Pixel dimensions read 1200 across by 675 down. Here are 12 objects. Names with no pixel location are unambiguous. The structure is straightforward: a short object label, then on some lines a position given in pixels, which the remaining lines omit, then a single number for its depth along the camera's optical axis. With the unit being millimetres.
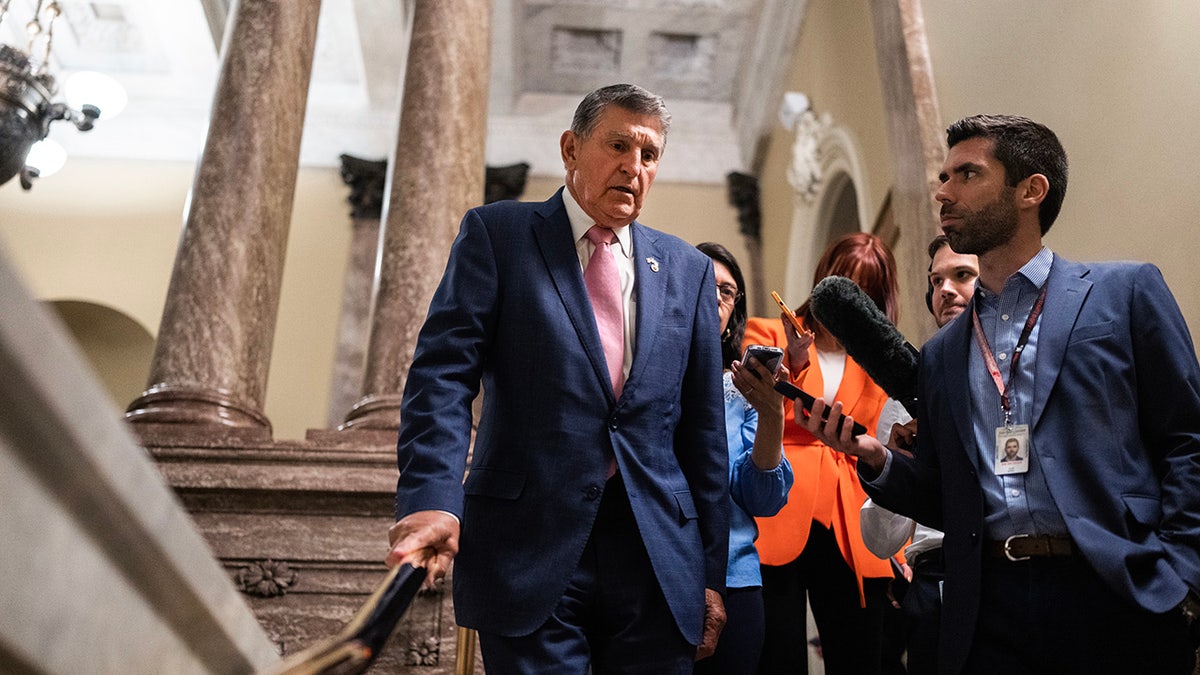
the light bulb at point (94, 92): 6746
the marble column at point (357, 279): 10516
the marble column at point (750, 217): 11469
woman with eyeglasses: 2438
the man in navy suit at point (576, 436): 2027
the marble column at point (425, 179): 5230
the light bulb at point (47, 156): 7237
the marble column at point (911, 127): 5746
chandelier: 5488
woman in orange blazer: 3137
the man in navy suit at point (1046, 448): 2018
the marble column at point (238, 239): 4965
